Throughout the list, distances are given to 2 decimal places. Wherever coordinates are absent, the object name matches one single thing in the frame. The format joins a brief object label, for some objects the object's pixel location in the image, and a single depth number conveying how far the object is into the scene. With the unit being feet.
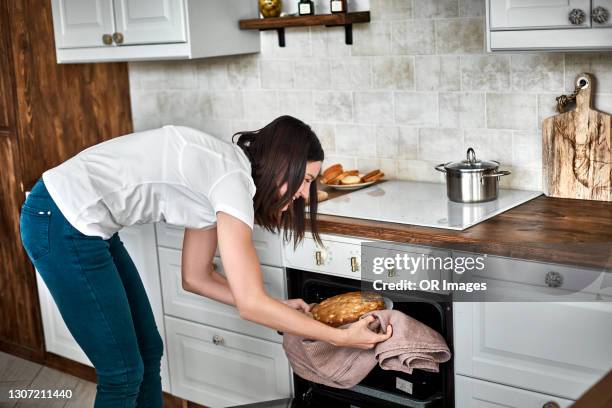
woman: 6.70
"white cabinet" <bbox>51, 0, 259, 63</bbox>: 10.39
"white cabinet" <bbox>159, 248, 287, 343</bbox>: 9.40
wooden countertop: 7.26
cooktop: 8.39
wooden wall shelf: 10.04
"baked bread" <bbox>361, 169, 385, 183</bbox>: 10.23
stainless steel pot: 8.85
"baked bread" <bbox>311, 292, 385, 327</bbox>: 7.89
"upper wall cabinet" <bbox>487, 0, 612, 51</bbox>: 7.60
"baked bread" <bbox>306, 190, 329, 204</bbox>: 9.64
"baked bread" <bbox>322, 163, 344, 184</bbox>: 10.35
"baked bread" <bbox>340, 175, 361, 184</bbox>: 10.11
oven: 8.16
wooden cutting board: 8.75
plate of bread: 10.09
